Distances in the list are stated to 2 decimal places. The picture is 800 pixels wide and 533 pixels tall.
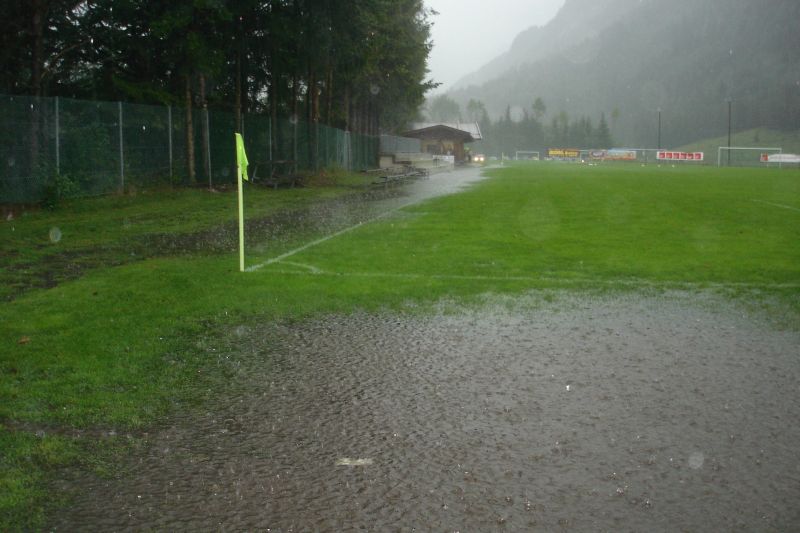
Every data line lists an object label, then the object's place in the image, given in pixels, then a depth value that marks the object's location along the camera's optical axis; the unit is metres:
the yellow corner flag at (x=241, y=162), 9.62
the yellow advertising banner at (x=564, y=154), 142.75
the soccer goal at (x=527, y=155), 173.52
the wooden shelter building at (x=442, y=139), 97.81
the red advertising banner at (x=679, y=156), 103.06
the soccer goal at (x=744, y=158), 98.69
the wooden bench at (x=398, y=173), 37.38
